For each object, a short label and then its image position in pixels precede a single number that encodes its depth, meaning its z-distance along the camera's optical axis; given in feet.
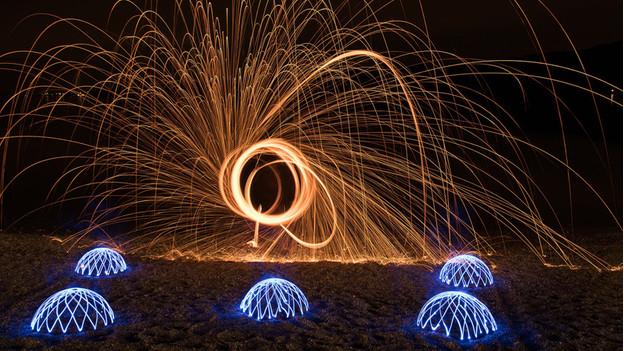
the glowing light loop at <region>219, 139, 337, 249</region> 28.04
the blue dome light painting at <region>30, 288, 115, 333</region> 18.54
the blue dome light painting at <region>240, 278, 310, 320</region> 20.06
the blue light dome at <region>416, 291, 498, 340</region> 18.53
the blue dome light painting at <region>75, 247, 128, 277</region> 25.76
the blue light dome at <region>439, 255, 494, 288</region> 24.53
